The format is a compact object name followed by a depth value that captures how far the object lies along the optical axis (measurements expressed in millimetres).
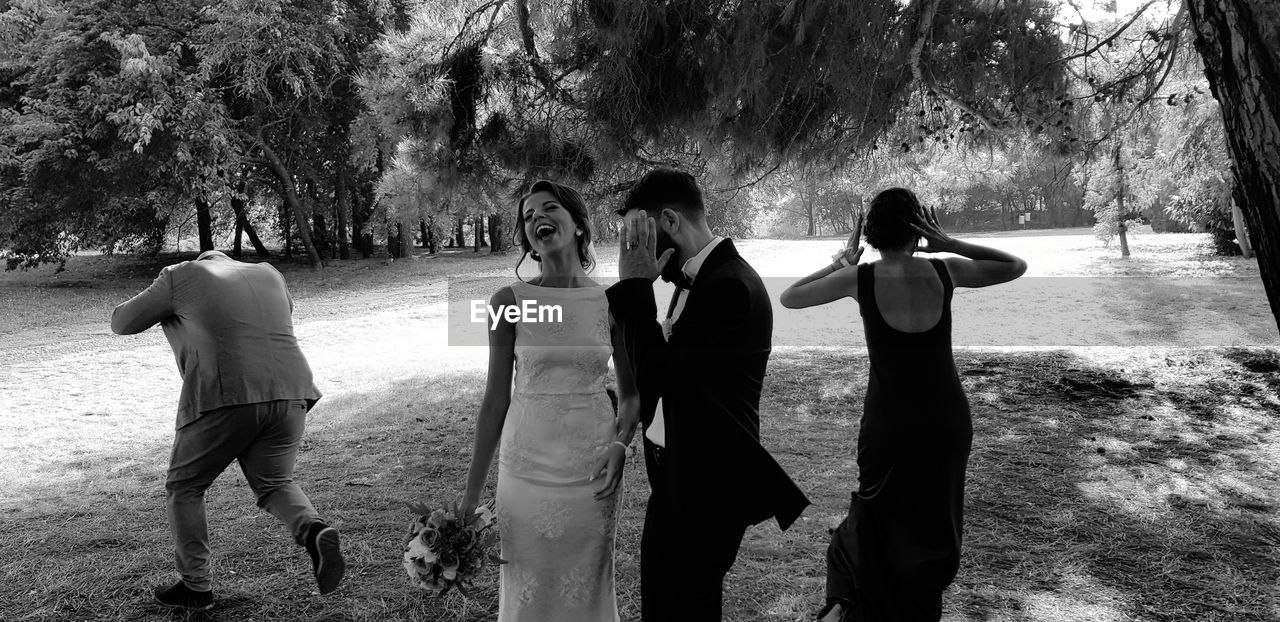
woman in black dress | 2518
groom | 2008
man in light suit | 3182
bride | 2252
